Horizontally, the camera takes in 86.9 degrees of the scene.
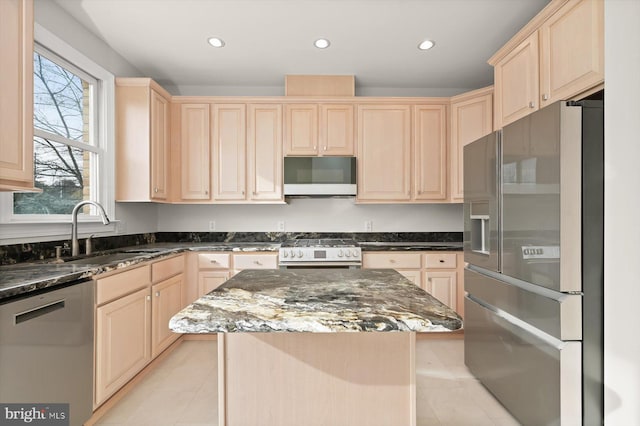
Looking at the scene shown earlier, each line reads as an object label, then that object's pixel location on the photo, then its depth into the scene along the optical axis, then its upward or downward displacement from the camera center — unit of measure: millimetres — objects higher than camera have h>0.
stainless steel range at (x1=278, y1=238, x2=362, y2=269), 3240 -427
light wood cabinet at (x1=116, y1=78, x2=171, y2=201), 3107 +664
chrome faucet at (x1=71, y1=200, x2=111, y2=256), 2344 -110
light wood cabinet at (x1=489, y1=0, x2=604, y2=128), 1746 +925
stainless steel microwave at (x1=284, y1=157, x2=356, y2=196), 3490 +367
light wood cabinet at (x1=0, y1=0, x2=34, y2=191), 1580 +570
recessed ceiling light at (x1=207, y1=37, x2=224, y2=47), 2861 +1459
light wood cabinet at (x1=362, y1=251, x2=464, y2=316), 3326 -560
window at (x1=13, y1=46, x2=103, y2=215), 2340 +556
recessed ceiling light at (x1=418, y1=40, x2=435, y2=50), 2920 +1462
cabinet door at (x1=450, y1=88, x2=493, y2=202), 3355 +879
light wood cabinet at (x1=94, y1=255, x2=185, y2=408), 1994 -758
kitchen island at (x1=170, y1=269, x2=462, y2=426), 1310 -643
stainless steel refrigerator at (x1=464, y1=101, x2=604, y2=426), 1562 -271
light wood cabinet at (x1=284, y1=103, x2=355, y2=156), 3578 +875
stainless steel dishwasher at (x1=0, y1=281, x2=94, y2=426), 1420 -644
